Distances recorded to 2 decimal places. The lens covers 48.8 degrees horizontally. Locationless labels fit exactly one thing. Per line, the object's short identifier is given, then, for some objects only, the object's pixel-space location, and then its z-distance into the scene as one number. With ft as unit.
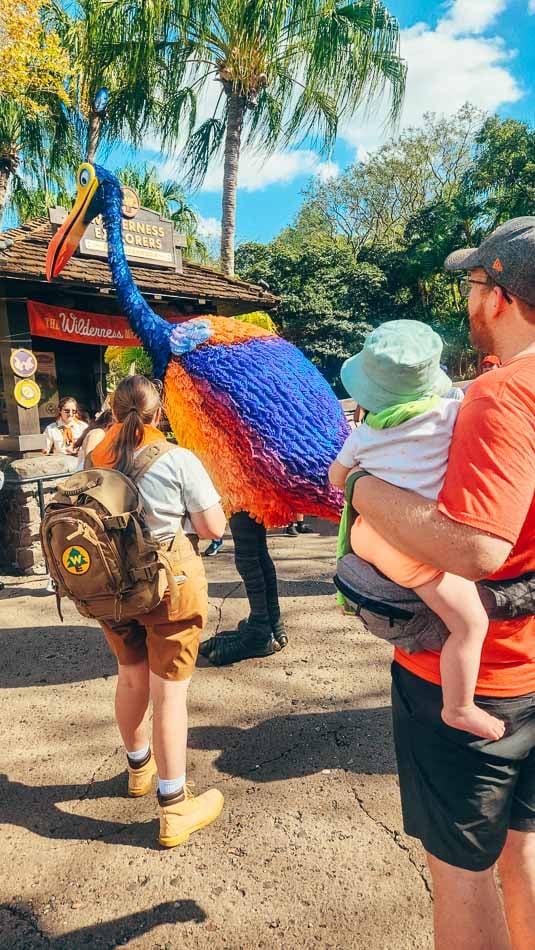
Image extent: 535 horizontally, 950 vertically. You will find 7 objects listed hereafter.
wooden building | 17.34
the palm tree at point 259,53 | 33.12
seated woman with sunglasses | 20.63
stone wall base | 17.07
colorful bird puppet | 8.65
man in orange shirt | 3.19
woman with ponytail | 6.34
